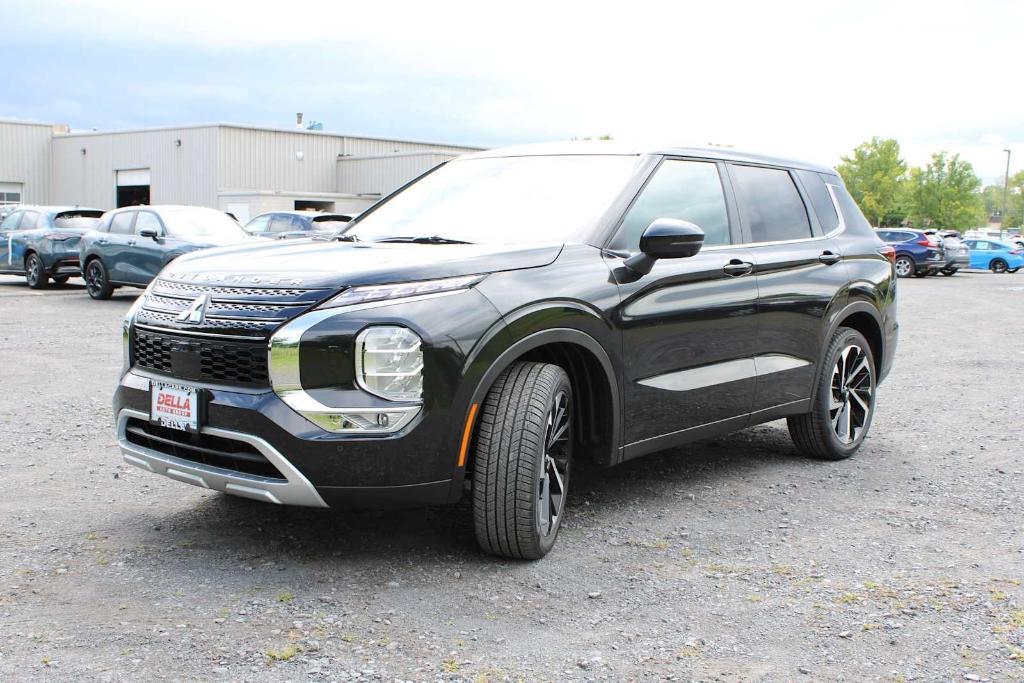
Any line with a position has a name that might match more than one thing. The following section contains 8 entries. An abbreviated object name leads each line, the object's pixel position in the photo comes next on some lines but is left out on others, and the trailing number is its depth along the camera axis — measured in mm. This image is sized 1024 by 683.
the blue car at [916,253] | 34094
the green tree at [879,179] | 86875
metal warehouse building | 40625
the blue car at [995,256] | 41000
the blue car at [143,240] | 16281
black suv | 3809
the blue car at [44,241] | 19828
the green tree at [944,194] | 86000
